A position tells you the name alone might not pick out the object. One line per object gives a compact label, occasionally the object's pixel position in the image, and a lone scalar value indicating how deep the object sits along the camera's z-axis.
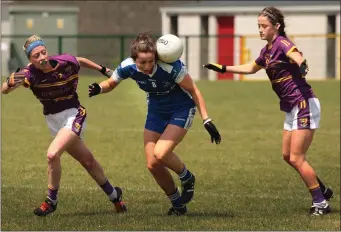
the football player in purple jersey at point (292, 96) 18.84
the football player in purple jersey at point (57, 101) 18.06
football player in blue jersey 17.72
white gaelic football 17.58
